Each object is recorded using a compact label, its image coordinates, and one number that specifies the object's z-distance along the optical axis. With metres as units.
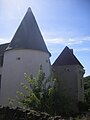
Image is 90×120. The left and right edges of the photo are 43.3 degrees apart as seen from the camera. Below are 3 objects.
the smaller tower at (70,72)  15.54
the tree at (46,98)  7.78
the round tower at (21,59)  11.11
